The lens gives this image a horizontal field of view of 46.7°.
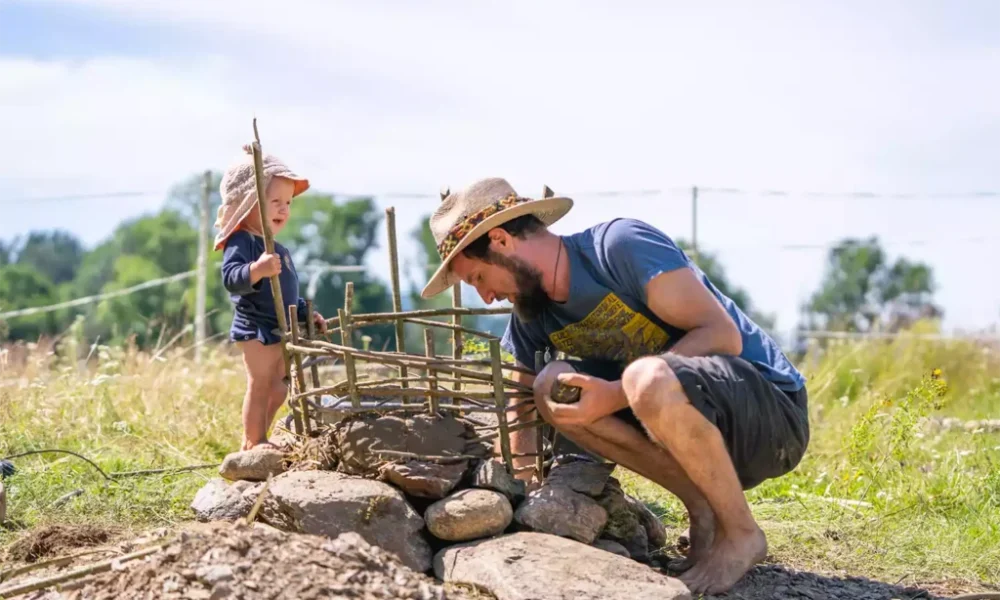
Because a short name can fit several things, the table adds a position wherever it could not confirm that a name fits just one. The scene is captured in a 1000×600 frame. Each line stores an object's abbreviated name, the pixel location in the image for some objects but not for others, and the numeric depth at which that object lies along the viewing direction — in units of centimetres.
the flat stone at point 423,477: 396
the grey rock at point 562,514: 394
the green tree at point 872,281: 4453
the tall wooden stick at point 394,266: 490
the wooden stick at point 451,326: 477
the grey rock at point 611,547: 409
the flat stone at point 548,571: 344
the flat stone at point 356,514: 384
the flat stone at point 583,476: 412
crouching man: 389
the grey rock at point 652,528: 445
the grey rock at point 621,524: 422
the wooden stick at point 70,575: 343
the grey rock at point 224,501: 421
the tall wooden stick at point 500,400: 400
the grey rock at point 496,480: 402
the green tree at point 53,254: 5106
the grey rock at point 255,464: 454
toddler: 517
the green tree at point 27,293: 3901
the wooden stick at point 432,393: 406
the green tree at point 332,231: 4281
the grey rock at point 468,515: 382
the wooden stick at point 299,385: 438
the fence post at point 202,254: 1094
